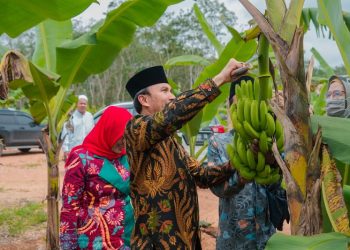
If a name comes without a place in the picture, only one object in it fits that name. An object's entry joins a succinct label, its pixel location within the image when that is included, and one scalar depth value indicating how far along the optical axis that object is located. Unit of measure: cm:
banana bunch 187
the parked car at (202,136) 877
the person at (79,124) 796
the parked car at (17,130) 1756
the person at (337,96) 256
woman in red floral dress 286
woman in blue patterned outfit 263
